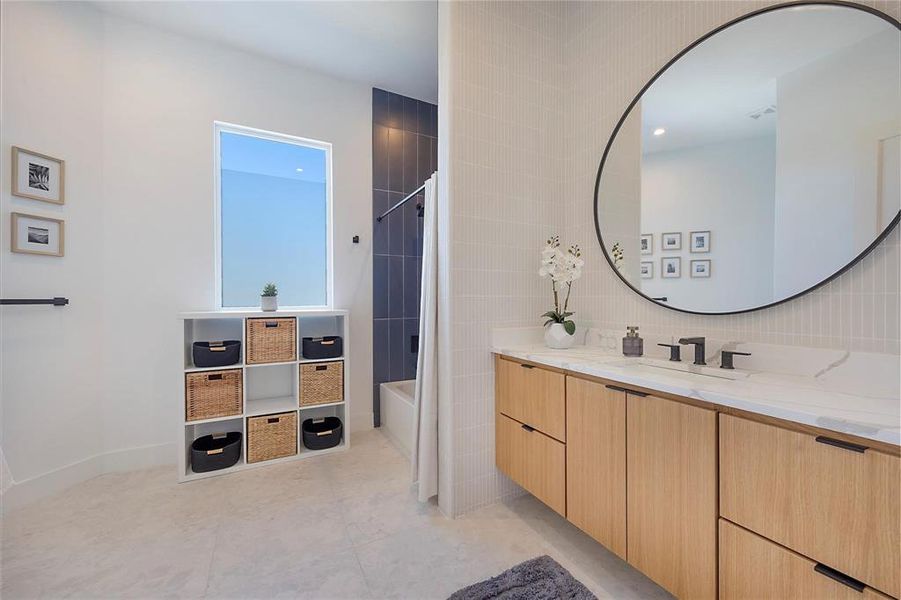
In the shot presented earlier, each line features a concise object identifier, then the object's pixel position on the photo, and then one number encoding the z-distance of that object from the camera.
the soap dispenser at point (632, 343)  1.60
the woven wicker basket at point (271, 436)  2.38
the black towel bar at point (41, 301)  1.85
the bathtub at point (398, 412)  2.59
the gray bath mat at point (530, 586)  1.31
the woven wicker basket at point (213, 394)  2.23
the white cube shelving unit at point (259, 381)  2.28
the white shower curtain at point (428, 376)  1.89
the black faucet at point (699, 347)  1.39
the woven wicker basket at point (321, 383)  2.55
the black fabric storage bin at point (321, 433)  2.55
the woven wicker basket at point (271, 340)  2.40
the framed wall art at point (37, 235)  1.92
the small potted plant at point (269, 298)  2.56
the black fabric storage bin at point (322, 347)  2.58
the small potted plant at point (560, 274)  1.85
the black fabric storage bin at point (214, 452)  2.22
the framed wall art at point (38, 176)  1.92
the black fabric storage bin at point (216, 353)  2.28
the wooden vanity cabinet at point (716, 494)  0.79
